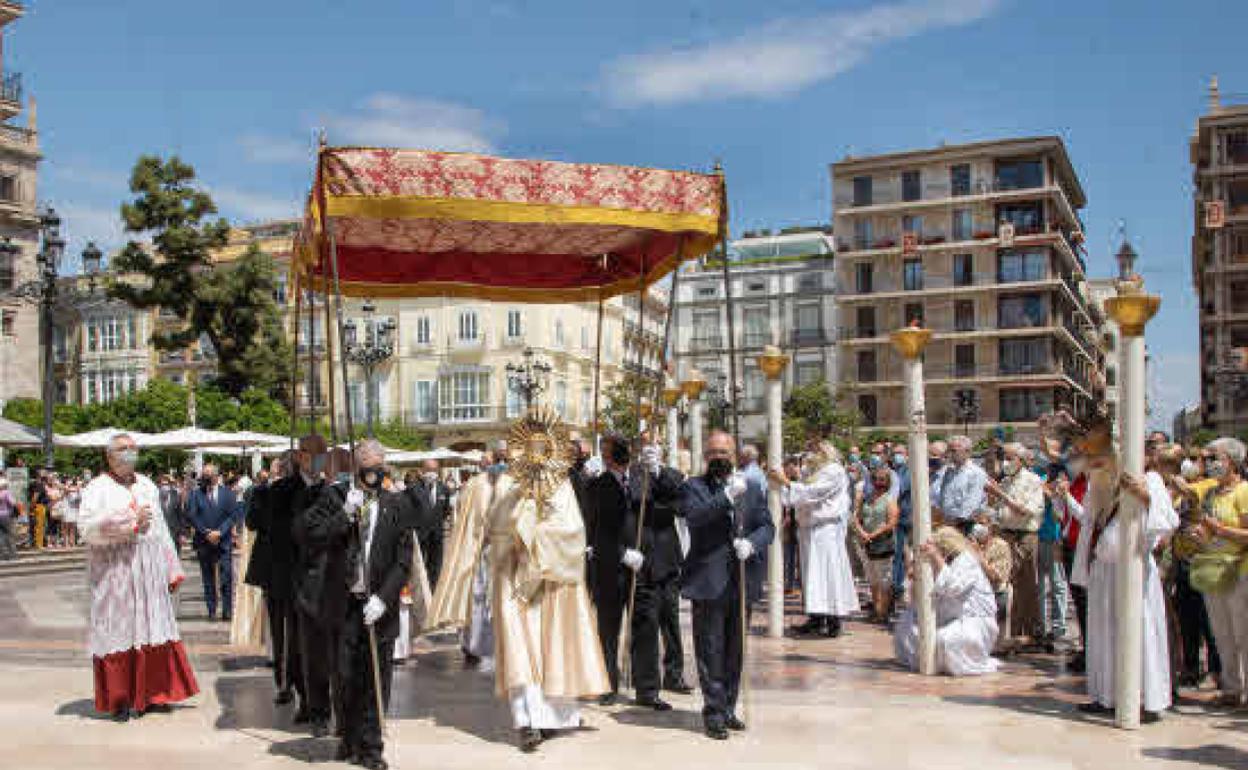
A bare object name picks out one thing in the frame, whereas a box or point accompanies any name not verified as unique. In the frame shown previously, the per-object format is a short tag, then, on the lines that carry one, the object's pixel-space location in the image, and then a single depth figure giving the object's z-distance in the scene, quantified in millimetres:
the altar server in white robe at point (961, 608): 9297
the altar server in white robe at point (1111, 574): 7410
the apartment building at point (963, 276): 61812
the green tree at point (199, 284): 41562
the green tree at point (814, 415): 54250
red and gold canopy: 7656
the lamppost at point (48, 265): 21656
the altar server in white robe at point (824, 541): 11484
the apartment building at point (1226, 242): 55906
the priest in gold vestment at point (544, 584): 7184
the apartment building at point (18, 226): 49531
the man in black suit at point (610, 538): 8453
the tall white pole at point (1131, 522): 7285
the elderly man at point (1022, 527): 10648
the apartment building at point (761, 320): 68438
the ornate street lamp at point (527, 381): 24312
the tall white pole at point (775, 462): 10481
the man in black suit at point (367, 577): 6711
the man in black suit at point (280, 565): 7930
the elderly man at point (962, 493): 10625
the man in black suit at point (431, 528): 11305
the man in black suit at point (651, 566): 8195
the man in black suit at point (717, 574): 7230
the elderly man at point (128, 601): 7953
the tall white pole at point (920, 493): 9164
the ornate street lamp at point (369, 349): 23466
